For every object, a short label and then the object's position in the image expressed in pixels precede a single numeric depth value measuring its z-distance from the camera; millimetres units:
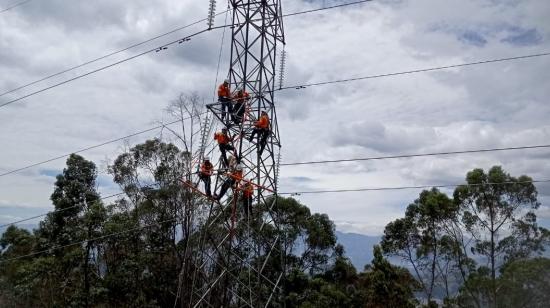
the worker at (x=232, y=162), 12461
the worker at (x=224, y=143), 12406
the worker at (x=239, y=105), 12732
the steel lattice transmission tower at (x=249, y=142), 12219
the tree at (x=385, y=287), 25969
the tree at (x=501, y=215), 27344
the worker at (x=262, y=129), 12305
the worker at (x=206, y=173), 13070
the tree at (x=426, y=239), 29469
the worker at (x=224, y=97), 12883
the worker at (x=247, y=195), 12203
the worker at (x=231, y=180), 12172
